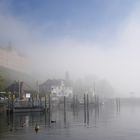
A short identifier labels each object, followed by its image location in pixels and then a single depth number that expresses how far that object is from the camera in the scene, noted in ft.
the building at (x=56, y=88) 543.10
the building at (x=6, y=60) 556.72
